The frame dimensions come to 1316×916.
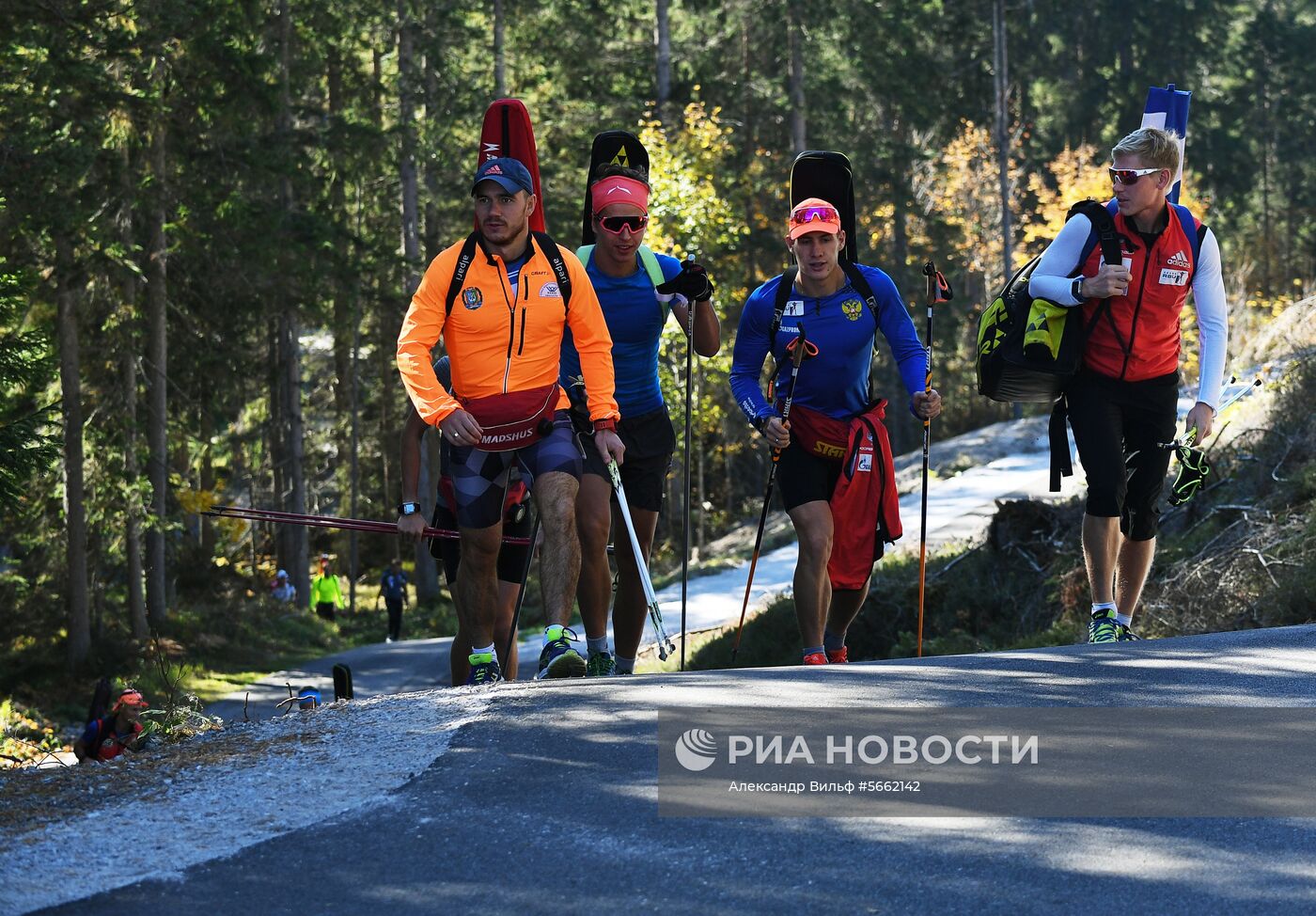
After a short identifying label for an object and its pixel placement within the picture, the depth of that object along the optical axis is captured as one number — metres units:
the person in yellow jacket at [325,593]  37.81
